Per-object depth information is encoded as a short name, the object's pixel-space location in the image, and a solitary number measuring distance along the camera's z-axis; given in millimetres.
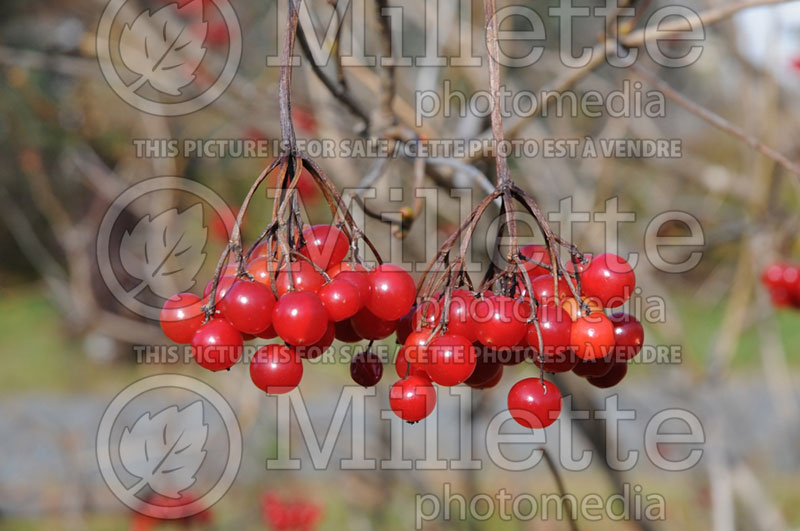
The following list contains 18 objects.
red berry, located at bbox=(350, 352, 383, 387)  441
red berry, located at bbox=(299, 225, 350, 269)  432
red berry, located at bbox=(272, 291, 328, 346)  414
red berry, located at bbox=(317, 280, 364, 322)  419
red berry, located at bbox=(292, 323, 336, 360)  428
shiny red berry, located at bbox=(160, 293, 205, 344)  431
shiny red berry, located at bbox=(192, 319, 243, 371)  422
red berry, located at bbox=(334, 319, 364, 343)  442
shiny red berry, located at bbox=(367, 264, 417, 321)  424
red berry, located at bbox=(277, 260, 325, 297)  424
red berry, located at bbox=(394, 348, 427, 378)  436
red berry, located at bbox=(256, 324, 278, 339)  427
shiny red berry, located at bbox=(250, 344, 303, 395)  427
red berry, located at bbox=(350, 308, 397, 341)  433
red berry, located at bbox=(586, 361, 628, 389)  439
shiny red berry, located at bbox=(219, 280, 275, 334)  417
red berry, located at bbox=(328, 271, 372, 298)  423
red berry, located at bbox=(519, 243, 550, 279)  439
